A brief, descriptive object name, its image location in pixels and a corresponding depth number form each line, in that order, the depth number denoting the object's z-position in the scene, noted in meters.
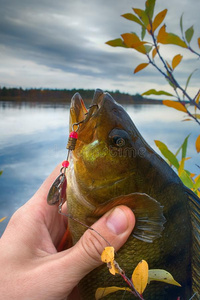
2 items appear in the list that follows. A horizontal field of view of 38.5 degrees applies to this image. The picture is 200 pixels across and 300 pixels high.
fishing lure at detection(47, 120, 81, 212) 0.18
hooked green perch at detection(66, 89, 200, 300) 0.18
